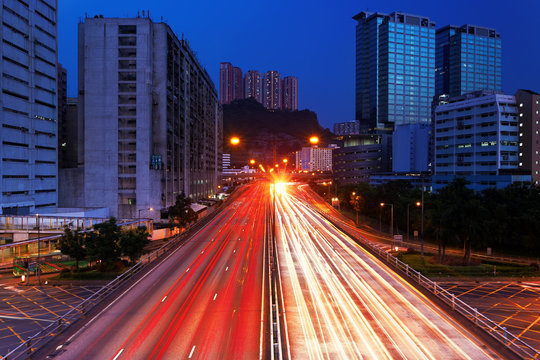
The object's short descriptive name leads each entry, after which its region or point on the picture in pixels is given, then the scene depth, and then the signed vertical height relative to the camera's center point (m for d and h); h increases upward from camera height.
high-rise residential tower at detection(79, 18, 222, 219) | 77.44 +12.92
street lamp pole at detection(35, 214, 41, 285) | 37.03 -9.18
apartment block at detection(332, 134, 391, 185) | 158.00 +7.74
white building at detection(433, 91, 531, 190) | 101.06 +9.65
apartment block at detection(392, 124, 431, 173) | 155.00 +11.81
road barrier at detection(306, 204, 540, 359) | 19.84 -8.81
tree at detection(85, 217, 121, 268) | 39.19 -7.14
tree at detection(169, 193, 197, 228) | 69.88 -7.03
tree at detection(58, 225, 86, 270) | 41.06 -7.51
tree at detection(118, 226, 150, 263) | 40.44 -7.22
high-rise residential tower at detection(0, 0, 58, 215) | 63.91 +11.70
